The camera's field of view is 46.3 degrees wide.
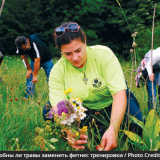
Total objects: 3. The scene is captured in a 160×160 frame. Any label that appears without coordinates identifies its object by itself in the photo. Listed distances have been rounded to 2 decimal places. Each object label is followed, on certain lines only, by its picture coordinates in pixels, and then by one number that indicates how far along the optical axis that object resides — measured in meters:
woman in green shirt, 1.59
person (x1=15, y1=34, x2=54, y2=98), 3.61
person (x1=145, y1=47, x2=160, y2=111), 2.21
